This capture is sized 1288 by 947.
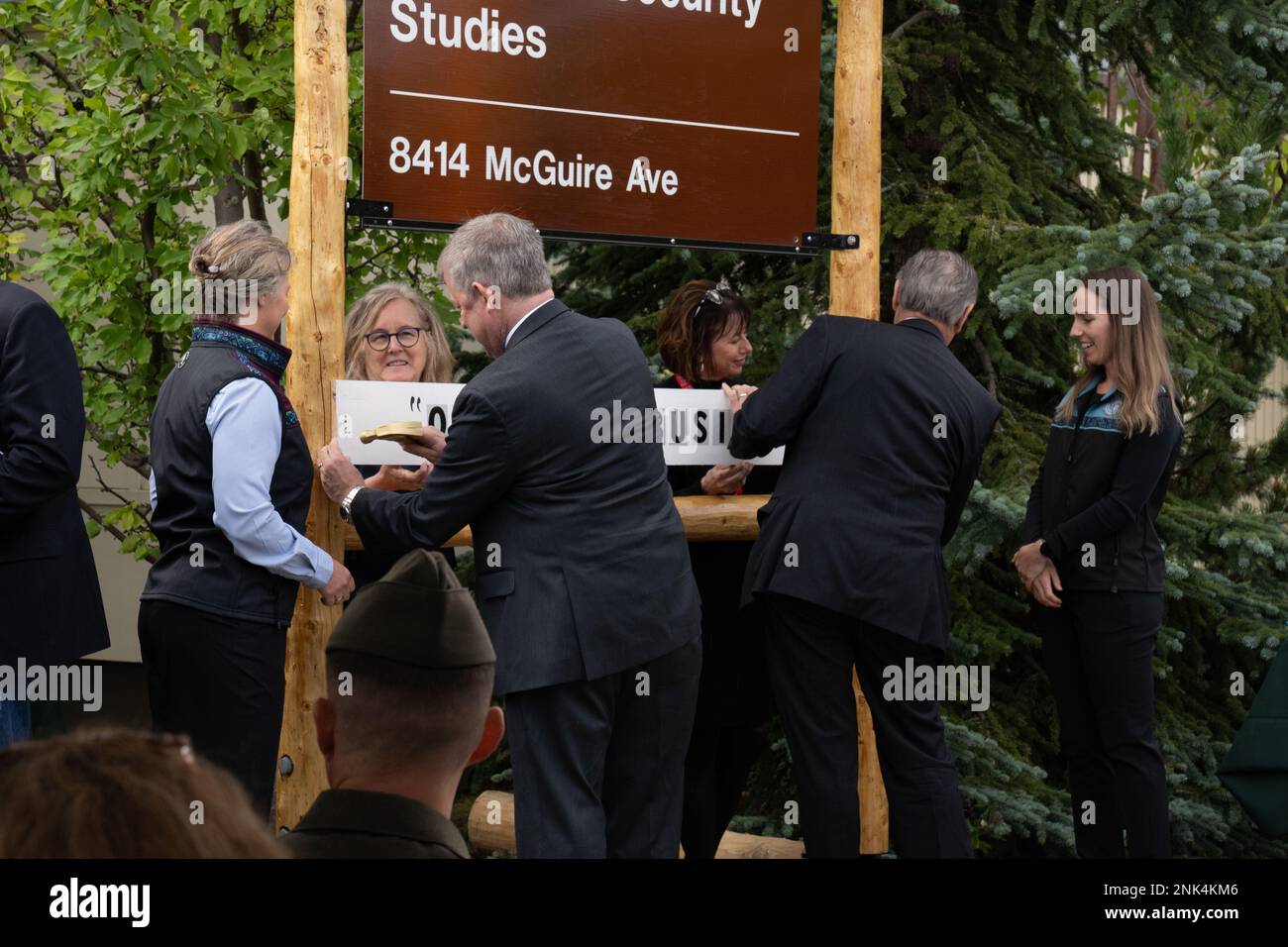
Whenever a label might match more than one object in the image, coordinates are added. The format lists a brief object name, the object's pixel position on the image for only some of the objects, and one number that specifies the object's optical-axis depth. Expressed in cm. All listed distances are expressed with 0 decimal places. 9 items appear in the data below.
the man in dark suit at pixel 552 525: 394
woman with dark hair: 520
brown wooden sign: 476
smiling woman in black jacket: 519
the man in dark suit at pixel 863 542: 468
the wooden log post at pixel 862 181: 569
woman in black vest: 391
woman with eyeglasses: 513
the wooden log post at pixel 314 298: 460
